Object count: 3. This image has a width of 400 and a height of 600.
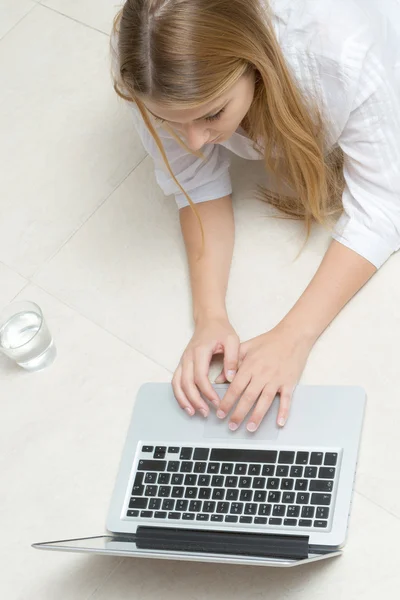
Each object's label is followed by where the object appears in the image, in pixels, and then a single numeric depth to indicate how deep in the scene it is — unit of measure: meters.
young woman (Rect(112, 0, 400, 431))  1.87
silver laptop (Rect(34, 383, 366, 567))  1.88
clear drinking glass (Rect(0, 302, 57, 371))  2.18
